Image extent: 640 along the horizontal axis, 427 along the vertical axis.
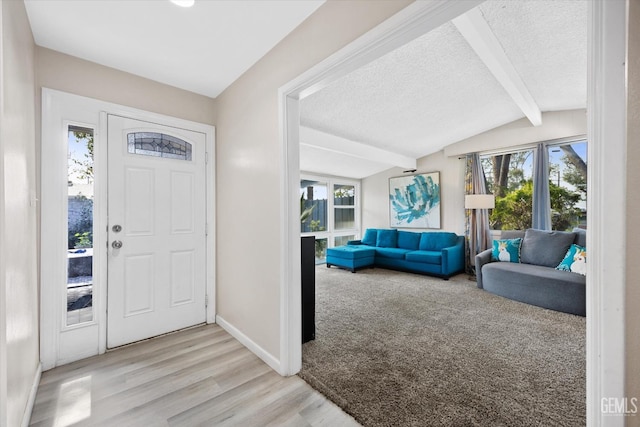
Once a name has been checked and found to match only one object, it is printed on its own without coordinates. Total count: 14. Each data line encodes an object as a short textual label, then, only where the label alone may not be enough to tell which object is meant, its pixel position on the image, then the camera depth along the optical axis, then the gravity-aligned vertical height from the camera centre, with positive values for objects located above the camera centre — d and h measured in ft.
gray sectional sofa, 9.94 -2.59
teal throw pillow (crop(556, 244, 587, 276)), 10.50 -1.98
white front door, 7.71 -0.49
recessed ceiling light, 5.40 +4.31
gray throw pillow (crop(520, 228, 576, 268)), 11.68 -1.57
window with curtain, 13.58 +1.50
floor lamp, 15.07 +0.35
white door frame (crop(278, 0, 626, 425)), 2.43 +0.06
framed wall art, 18.85 +0.89
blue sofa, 15.58 -2.55
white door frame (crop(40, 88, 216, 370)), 6.65 -0.24
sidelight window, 7.11 -0.33
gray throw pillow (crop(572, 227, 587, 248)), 11.34 -1.12
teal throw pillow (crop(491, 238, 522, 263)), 13.08 -1.90
